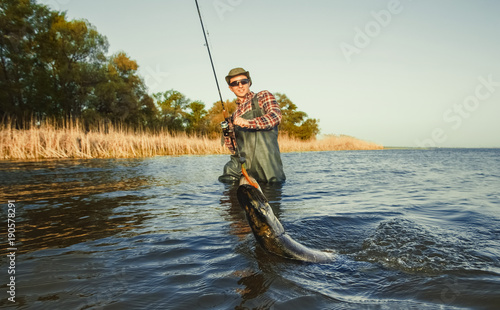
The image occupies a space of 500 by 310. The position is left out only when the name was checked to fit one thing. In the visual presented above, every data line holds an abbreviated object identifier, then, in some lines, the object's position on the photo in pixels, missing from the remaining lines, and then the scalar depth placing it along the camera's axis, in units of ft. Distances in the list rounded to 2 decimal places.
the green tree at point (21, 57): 96.53
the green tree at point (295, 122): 166.82
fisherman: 19.33
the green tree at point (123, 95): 116.57
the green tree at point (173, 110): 160.31
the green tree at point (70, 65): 109.81
